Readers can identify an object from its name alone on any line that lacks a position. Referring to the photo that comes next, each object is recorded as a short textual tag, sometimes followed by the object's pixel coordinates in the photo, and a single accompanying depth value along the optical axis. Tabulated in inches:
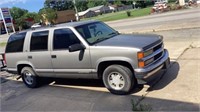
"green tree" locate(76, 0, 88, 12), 4169.5
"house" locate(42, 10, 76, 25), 1942.6
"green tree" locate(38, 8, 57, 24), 1690.6
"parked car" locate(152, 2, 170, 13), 1030.0
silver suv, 160.9
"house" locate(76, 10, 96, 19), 3198.5
